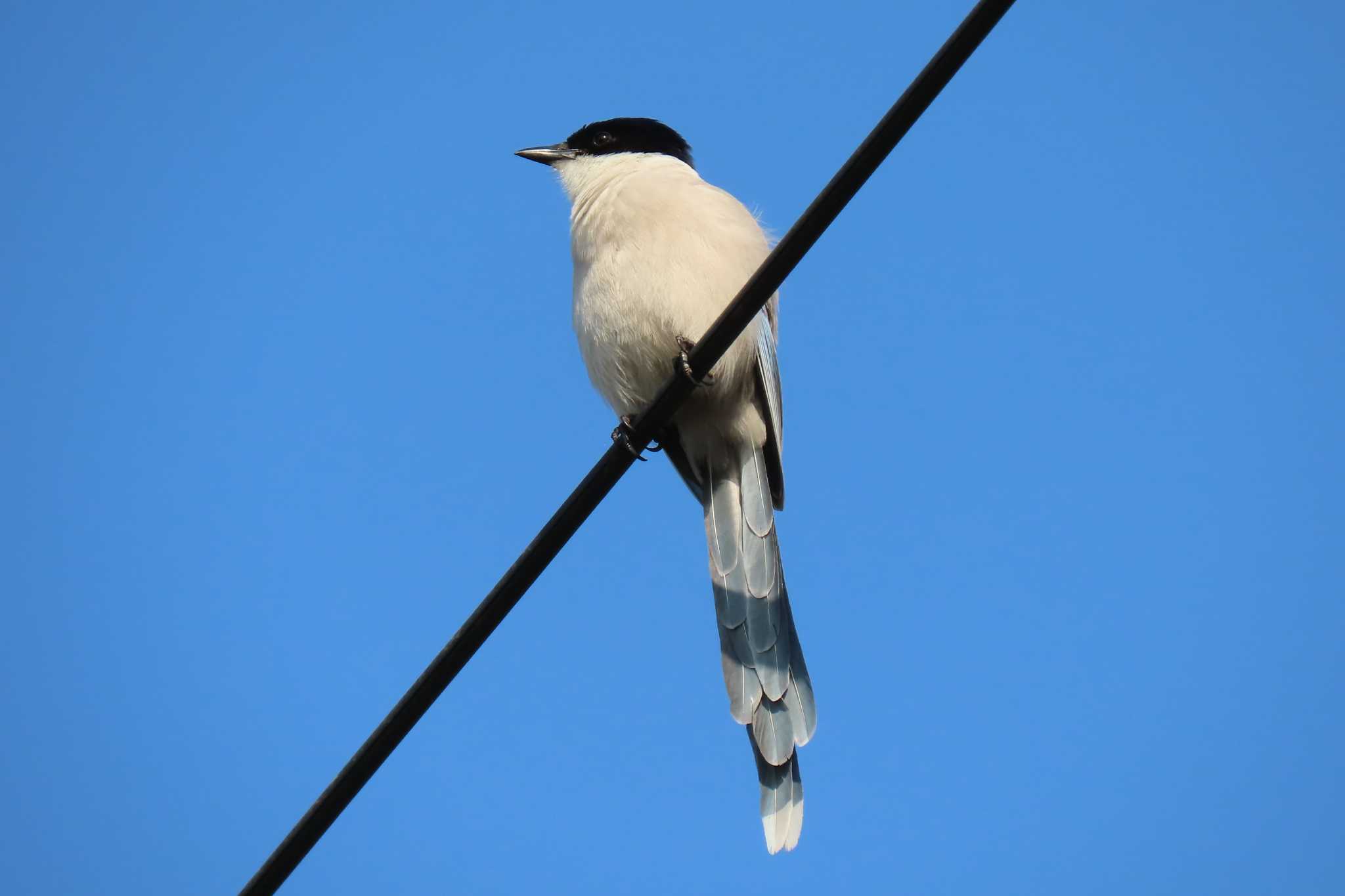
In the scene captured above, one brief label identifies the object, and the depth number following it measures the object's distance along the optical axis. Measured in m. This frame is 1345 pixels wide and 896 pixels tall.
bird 9.01
